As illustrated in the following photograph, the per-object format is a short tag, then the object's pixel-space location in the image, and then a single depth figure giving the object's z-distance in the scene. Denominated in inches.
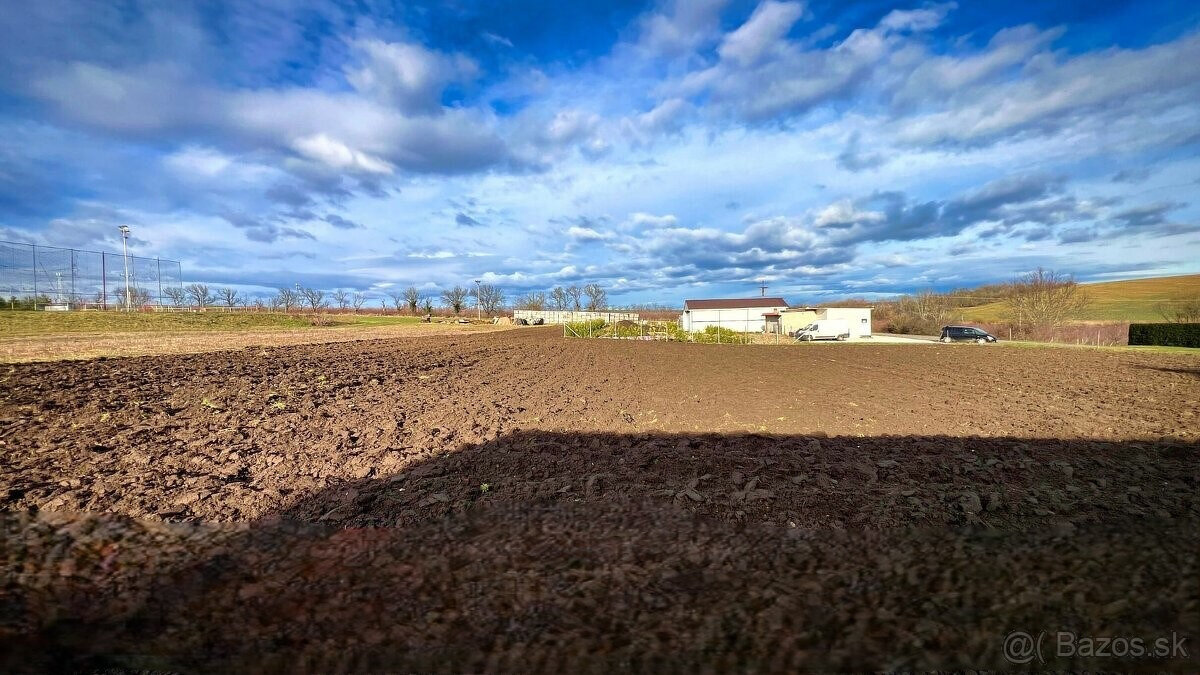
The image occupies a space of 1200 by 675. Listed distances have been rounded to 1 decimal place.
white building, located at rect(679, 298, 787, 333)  2151.8
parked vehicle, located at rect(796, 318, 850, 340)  1523.1
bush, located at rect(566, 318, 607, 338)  1364.4
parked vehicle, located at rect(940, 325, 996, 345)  1395.2
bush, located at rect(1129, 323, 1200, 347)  1146.7
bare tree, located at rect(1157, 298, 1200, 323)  1262.3
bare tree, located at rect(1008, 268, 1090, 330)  1521.9
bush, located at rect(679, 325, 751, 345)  1200.2
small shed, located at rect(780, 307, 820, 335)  2058.3
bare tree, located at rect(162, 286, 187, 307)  2471.6
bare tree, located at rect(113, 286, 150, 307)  1945.1
